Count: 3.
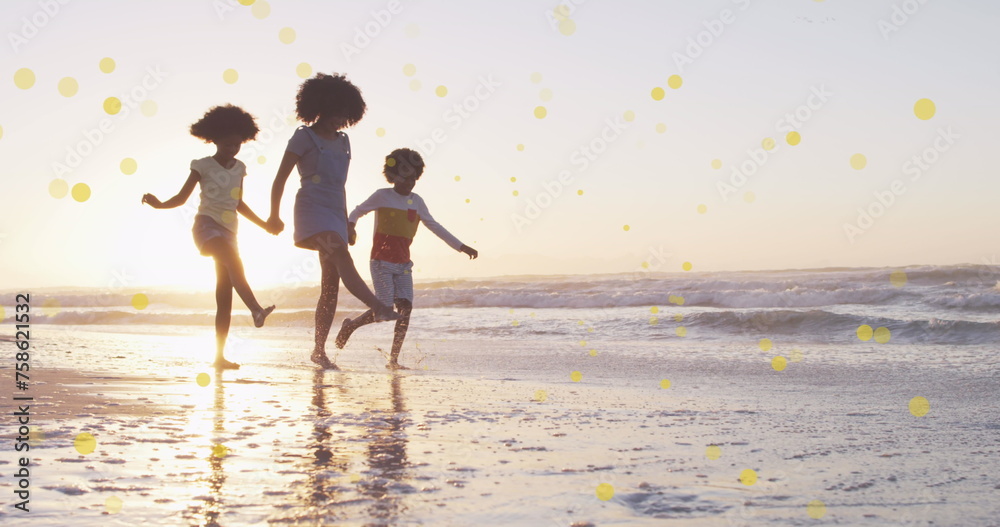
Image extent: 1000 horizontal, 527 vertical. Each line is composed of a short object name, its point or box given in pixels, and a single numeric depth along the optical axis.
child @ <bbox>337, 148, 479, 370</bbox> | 6.09
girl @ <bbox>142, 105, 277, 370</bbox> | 5.27
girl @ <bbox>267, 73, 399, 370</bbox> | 4.96
